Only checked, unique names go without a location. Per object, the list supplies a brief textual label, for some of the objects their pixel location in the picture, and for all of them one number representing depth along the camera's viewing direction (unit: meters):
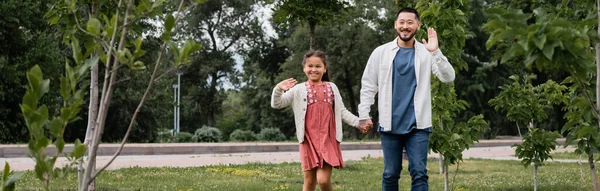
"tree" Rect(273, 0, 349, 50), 12.36
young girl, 5.96
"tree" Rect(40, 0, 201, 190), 2.80
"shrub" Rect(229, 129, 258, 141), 33.12
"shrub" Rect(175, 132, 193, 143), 31.45
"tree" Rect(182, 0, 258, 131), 46.88
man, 5.21
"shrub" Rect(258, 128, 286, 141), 33.91
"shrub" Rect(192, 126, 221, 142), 31.45
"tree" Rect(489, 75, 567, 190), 8.99
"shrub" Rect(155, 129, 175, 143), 32.88
